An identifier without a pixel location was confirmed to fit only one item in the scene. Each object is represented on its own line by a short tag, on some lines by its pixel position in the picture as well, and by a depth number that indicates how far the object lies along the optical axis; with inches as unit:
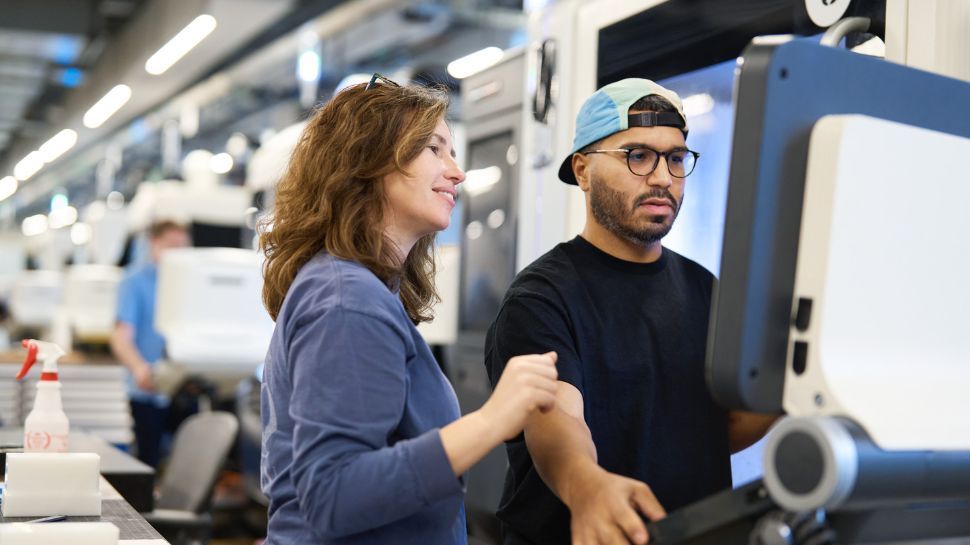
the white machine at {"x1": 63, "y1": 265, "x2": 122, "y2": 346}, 281.0
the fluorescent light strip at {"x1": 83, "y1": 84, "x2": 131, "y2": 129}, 374.9
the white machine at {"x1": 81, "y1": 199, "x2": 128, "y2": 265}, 328.5
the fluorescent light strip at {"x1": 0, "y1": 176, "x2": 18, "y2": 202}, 673.2
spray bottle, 78.7
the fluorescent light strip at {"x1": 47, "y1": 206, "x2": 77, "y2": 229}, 715.2
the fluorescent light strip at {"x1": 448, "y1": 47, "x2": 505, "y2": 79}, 338.3
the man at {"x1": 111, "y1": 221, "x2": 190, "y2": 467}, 207.6
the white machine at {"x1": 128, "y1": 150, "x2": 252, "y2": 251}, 221.1
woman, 48.9
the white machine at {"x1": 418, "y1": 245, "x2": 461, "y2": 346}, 151.4
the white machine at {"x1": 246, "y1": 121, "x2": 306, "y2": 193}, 197.3
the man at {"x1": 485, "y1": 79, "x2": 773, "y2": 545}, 66.1
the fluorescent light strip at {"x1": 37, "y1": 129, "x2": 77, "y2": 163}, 495.2
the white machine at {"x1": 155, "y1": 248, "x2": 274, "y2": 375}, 195.3
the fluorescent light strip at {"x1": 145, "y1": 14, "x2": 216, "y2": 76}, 279.6
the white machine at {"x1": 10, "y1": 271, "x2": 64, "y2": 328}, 404.5
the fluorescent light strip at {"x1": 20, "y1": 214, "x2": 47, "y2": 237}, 920.9
